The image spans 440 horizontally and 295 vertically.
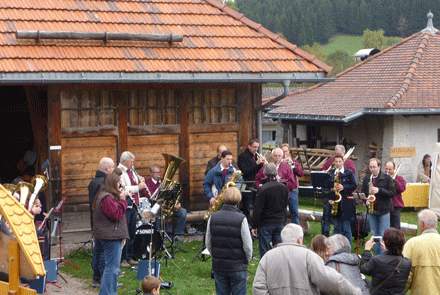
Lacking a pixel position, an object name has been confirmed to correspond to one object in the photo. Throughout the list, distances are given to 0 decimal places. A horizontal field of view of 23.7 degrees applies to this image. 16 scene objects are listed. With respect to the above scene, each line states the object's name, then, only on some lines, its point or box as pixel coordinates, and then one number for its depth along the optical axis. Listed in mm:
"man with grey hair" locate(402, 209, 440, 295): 10669
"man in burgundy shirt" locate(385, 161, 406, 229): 16856
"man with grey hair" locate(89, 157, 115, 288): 14798
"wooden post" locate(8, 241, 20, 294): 7360
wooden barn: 17079
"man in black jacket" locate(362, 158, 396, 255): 16240
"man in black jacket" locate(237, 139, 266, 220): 18835
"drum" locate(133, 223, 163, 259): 16541
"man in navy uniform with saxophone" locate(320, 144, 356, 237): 17927
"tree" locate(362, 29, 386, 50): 115552
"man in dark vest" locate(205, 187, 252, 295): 11462
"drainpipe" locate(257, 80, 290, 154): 18940
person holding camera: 10263
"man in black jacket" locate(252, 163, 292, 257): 14955
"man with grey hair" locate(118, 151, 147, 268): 16345
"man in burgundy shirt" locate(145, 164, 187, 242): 17577
